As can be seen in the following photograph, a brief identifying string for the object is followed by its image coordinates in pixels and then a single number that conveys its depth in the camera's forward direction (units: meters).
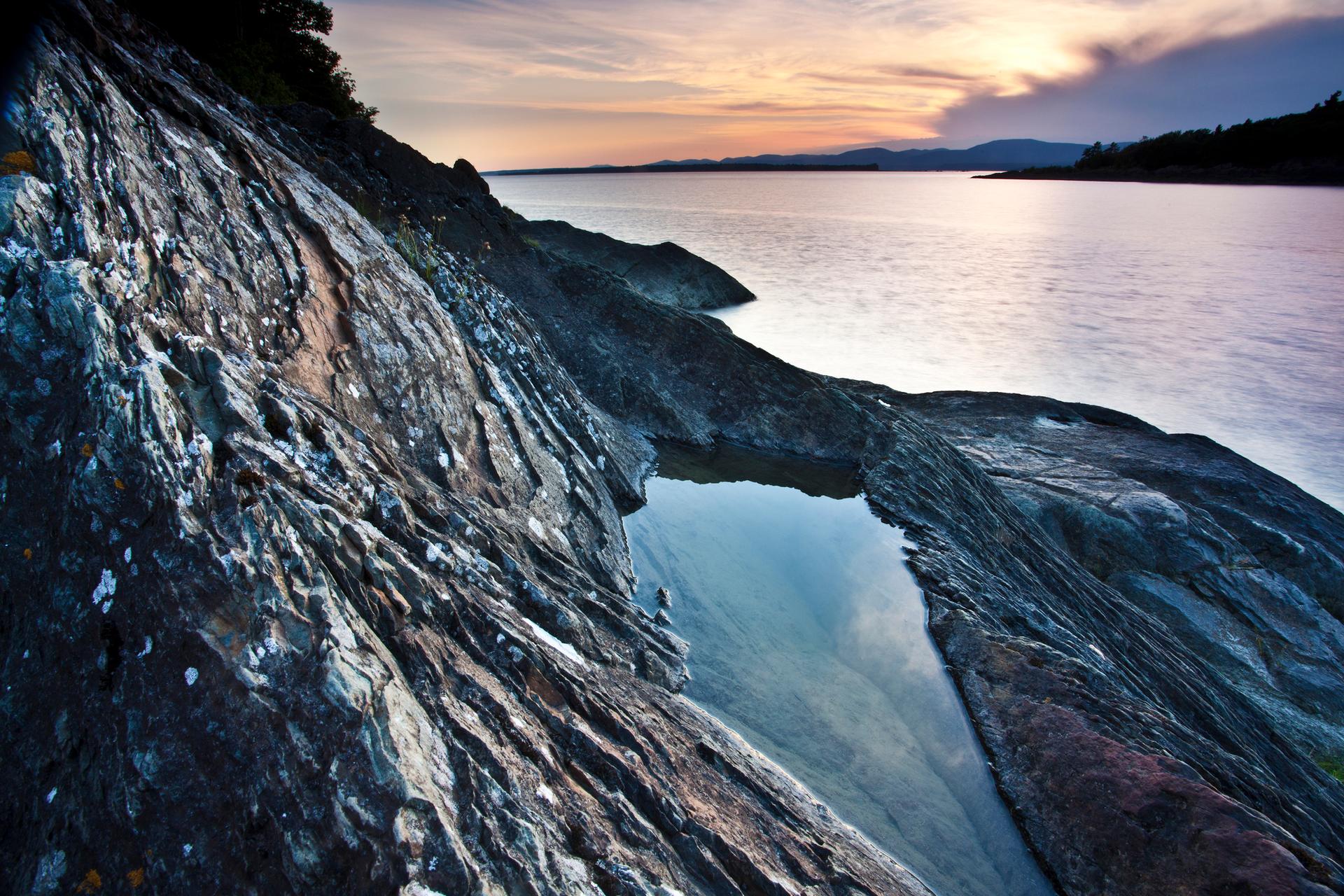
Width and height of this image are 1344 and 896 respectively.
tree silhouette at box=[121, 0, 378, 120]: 26.81
